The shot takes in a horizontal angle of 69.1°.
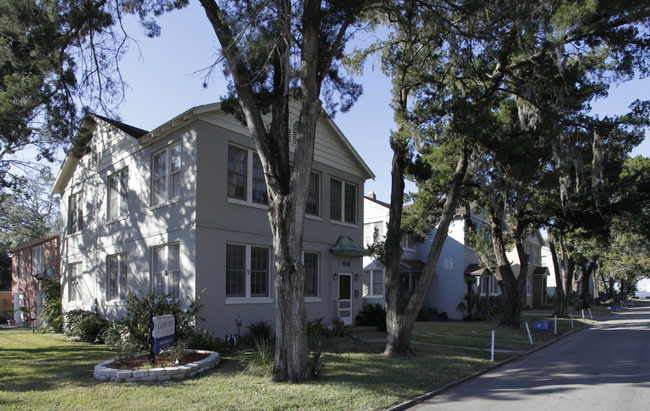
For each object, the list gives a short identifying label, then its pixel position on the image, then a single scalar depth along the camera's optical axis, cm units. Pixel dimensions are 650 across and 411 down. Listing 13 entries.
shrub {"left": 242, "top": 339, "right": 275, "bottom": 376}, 957
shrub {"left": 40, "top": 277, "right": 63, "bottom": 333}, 1989
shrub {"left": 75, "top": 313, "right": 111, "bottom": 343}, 1603
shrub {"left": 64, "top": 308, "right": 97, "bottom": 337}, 1723
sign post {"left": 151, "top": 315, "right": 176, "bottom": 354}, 995
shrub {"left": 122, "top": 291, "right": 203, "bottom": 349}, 1210
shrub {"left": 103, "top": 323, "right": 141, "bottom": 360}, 1027
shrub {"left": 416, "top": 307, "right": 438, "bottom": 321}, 2762
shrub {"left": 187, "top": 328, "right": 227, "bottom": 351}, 1234
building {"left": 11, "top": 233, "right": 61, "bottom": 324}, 2380
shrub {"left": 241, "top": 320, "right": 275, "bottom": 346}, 1364
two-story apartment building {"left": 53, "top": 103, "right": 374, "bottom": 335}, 1370
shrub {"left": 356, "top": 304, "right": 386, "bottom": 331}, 1850
